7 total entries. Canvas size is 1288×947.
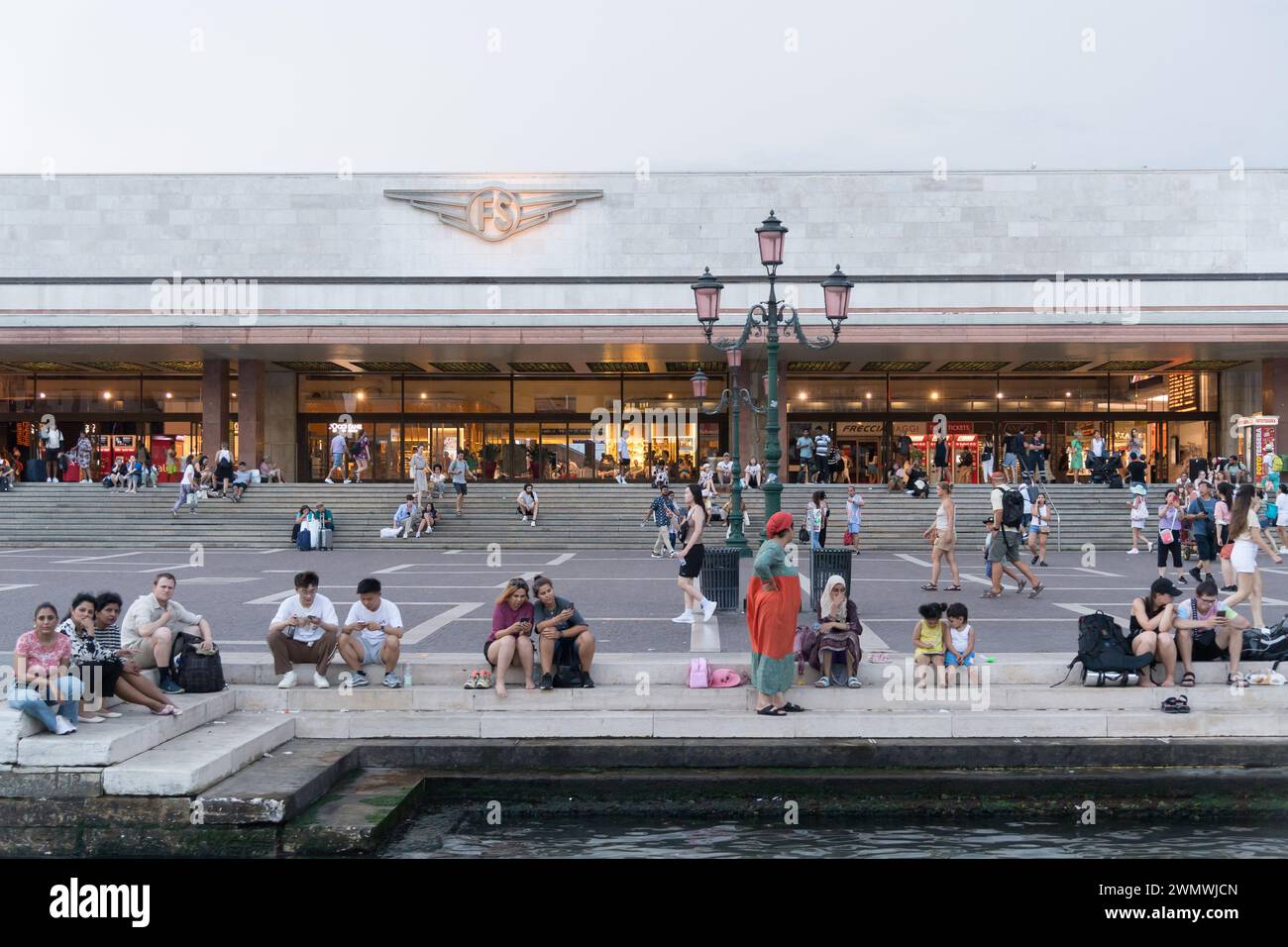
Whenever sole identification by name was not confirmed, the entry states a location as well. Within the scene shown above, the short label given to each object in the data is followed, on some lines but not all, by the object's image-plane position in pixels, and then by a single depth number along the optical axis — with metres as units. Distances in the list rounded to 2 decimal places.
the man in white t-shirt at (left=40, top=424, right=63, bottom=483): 31.70
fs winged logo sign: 33.09
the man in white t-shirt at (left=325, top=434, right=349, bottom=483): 32.19
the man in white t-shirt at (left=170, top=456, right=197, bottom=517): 26.83
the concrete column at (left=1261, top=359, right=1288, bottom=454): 31.13
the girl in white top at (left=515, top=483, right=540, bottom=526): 26.08
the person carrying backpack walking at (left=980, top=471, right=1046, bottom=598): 13.42
